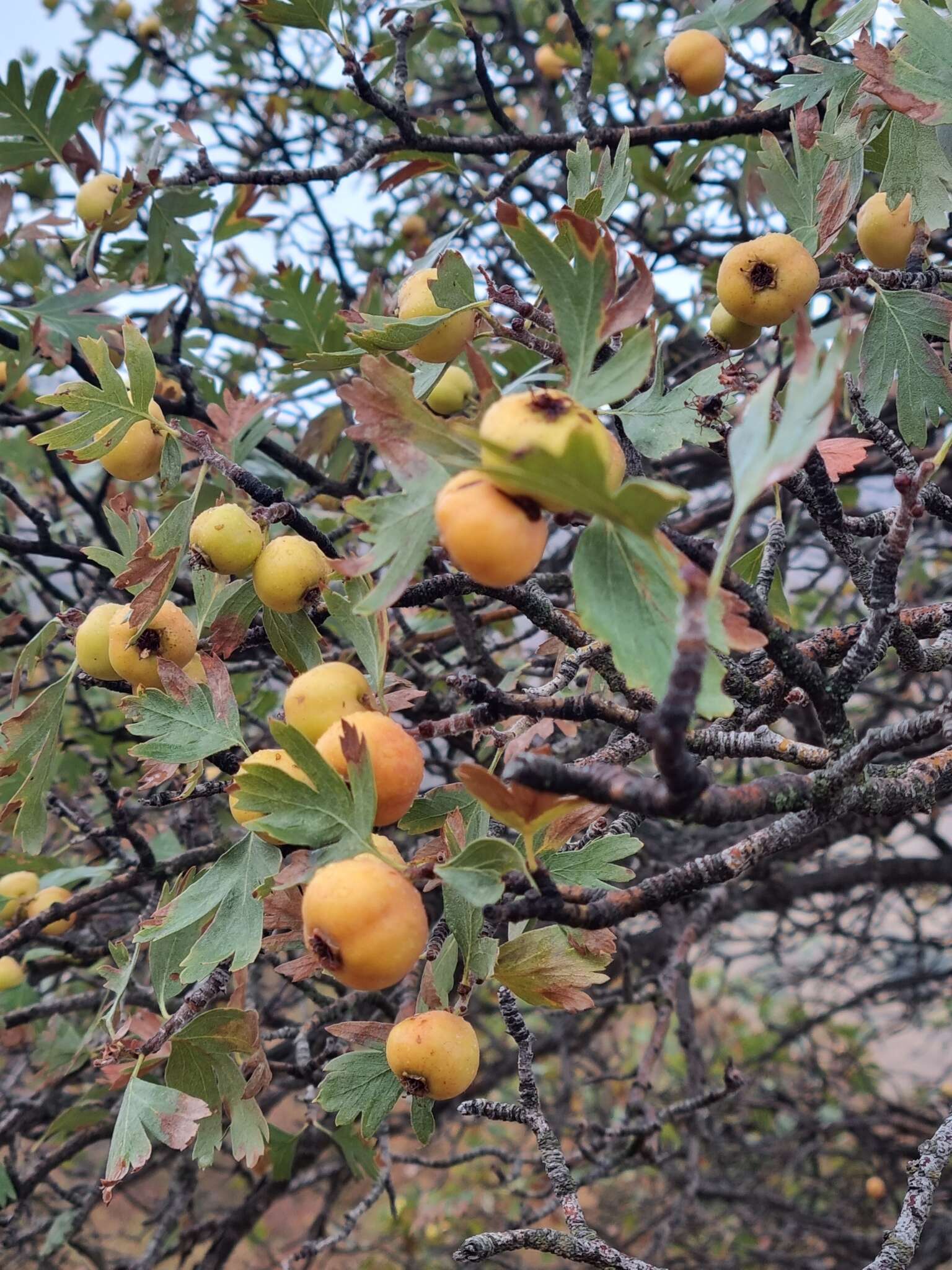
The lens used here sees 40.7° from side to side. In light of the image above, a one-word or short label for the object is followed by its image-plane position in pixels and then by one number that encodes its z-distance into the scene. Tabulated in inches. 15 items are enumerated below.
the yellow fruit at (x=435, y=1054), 9.9
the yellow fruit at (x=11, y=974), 18.2
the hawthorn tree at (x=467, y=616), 8.6
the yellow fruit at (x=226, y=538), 11.0
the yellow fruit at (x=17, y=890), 17.8
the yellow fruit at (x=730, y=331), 12.2
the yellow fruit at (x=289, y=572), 10.9
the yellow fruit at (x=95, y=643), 11.6
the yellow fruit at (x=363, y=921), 8.5
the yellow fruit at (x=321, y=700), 9.8
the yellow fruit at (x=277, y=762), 9.6
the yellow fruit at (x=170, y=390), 18.4
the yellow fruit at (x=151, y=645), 11.2
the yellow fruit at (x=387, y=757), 9.3
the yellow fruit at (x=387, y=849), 9.4
